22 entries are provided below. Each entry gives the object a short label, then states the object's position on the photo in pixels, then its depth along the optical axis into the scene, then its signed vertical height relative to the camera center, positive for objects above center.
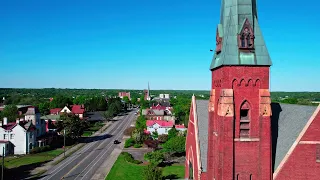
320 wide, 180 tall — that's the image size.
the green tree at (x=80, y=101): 195.02 -5.06
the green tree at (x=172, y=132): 78.62 -10.85
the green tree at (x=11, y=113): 97.89 -7.13
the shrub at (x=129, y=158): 56.40 -13.17
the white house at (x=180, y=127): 90.18 -10.78
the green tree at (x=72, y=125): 76.50 -8.53
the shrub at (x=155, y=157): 52.43 -11.89
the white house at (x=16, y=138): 64.94 -10.21
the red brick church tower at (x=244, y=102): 19.20 -0.51
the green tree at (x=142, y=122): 96.21 -10.21
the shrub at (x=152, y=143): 68.38 -12.08
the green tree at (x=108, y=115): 128.62 -9.58
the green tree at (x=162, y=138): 81.12 -12.72
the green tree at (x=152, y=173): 37.06 -10.43
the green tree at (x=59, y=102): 155.70 -4.63
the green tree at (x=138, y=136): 75.28 -11.33
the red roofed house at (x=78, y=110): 128.38 -7.44
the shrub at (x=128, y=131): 92.75 -12.74
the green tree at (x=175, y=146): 57.97 -10.61
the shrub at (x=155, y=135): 83.06 -12.07
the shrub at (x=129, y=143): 73.08 -12.97
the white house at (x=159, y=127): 91.56 -10.64
